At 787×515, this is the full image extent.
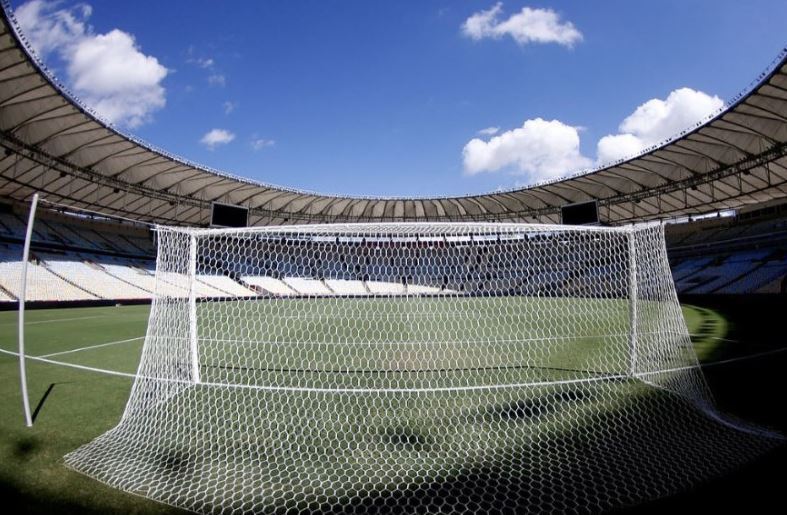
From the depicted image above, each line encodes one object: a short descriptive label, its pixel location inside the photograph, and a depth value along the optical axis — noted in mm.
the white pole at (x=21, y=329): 3322
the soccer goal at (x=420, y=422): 2418
